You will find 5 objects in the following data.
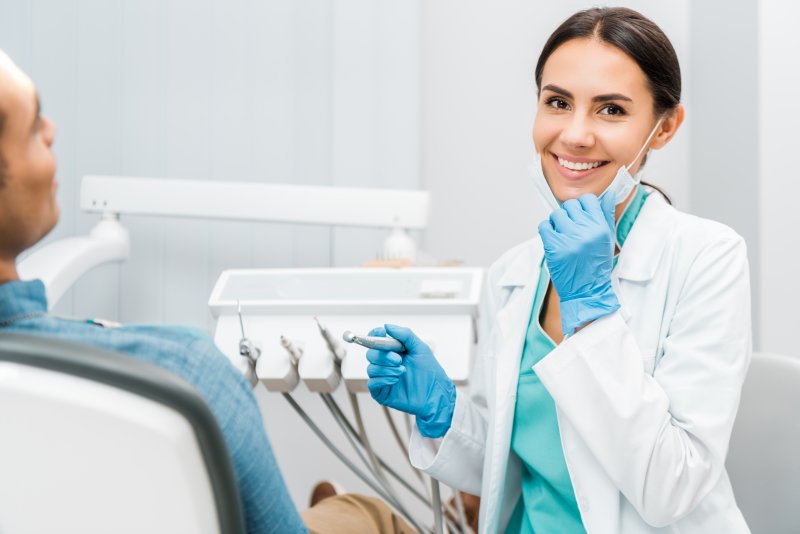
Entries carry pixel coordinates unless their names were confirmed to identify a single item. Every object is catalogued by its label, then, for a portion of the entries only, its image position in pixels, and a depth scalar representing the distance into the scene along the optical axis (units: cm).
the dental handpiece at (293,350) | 113
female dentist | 90
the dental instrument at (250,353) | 111
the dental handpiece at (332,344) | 112
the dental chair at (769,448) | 104
